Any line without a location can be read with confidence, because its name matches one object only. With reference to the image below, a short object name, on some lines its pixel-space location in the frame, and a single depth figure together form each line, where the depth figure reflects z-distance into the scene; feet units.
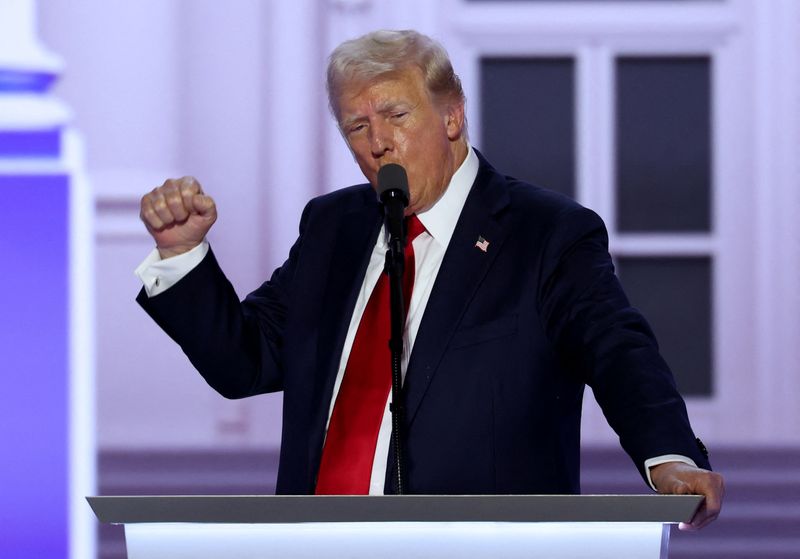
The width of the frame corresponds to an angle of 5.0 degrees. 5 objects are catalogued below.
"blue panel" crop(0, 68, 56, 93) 50.92
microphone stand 43.64
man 44.20
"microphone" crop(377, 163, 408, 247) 43.73
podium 42.57
